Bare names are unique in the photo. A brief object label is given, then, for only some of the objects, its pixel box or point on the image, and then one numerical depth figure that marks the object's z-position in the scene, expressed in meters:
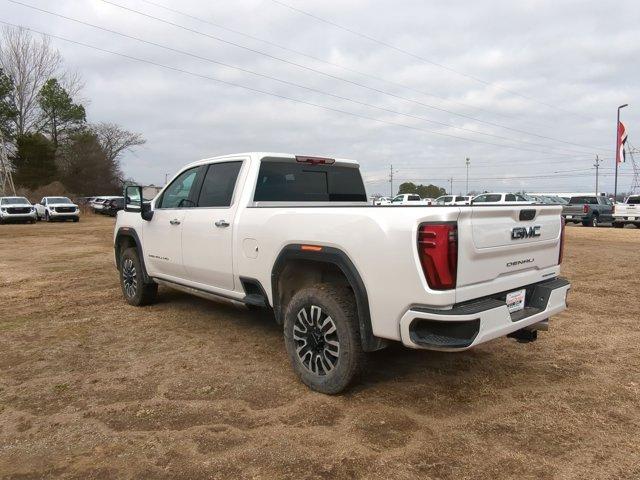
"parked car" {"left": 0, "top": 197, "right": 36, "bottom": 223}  28.97
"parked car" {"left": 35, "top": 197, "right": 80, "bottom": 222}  31.55
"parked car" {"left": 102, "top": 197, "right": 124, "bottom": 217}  37.79
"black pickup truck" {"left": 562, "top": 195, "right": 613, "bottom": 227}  26.23
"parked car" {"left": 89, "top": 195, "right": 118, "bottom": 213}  40.09
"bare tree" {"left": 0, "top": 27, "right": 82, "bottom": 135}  48.06
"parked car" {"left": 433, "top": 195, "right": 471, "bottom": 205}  31.34
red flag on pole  41.94
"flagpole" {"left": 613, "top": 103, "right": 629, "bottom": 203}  40.97
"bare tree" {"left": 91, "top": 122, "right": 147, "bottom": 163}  61.02
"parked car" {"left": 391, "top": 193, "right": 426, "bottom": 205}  32.83
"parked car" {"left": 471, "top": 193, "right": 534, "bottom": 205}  25.47
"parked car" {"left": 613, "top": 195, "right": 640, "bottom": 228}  24.31
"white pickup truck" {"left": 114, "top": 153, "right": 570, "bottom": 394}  3.10
